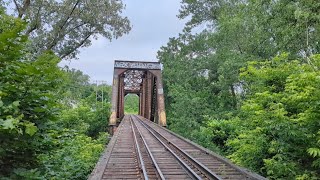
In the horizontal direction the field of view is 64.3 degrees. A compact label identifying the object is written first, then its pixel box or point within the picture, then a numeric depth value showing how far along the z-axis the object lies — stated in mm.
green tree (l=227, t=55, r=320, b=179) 5879
